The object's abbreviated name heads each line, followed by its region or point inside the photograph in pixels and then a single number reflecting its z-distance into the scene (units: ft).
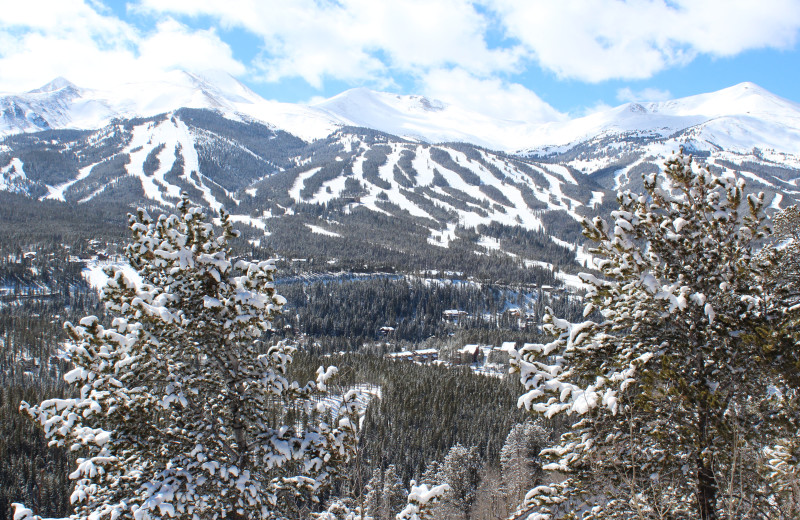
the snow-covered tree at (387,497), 138.51
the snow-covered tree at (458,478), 165.72
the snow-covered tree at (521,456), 135.95
